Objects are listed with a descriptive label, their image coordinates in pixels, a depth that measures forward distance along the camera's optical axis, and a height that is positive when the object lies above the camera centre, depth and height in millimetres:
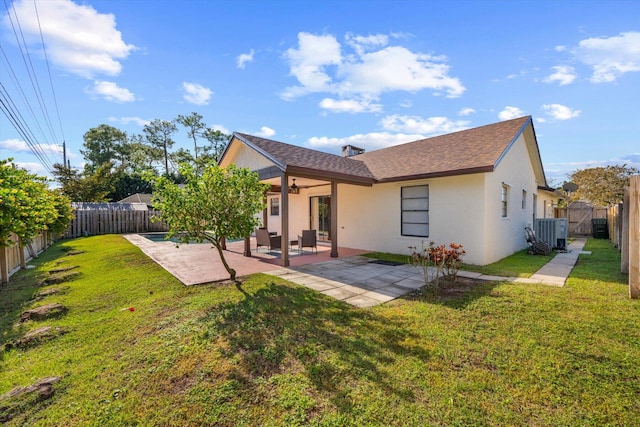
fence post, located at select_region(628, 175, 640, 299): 5391 -531
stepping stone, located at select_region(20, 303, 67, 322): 5020 -1840
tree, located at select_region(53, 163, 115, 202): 24672 +2859
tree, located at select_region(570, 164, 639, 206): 25172 +2662
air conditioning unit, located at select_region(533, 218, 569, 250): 12109 -951
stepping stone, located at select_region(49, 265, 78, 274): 8683 -1779
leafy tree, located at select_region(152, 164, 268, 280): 5777 +233
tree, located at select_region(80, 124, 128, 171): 40594 +10516
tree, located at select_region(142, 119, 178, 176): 39688 +11928
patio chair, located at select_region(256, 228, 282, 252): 10578 -1047
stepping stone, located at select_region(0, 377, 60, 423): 2756 -1966
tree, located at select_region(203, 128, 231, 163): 40625 +11021
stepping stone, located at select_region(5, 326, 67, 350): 4098 -1910
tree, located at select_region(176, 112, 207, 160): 39781 +13066
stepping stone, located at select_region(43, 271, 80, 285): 7424 -1788
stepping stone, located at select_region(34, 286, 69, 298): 6392 -1849
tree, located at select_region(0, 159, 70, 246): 5473 +239
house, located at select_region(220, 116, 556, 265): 9102 +1017
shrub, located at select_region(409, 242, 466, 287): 6277 -1053
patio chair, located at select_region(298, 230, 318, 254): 11070 -1057
